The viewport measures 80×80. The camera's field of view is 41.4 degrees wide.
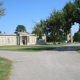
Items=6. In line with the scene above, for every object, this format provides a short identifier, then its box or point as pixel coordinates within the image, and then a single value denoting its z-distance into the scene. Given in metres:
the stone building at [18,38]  53.39
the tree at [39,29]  43.40
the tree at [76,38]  71.28
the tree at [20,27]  81.23
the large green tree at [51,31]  39.20
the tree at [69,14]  18.36
